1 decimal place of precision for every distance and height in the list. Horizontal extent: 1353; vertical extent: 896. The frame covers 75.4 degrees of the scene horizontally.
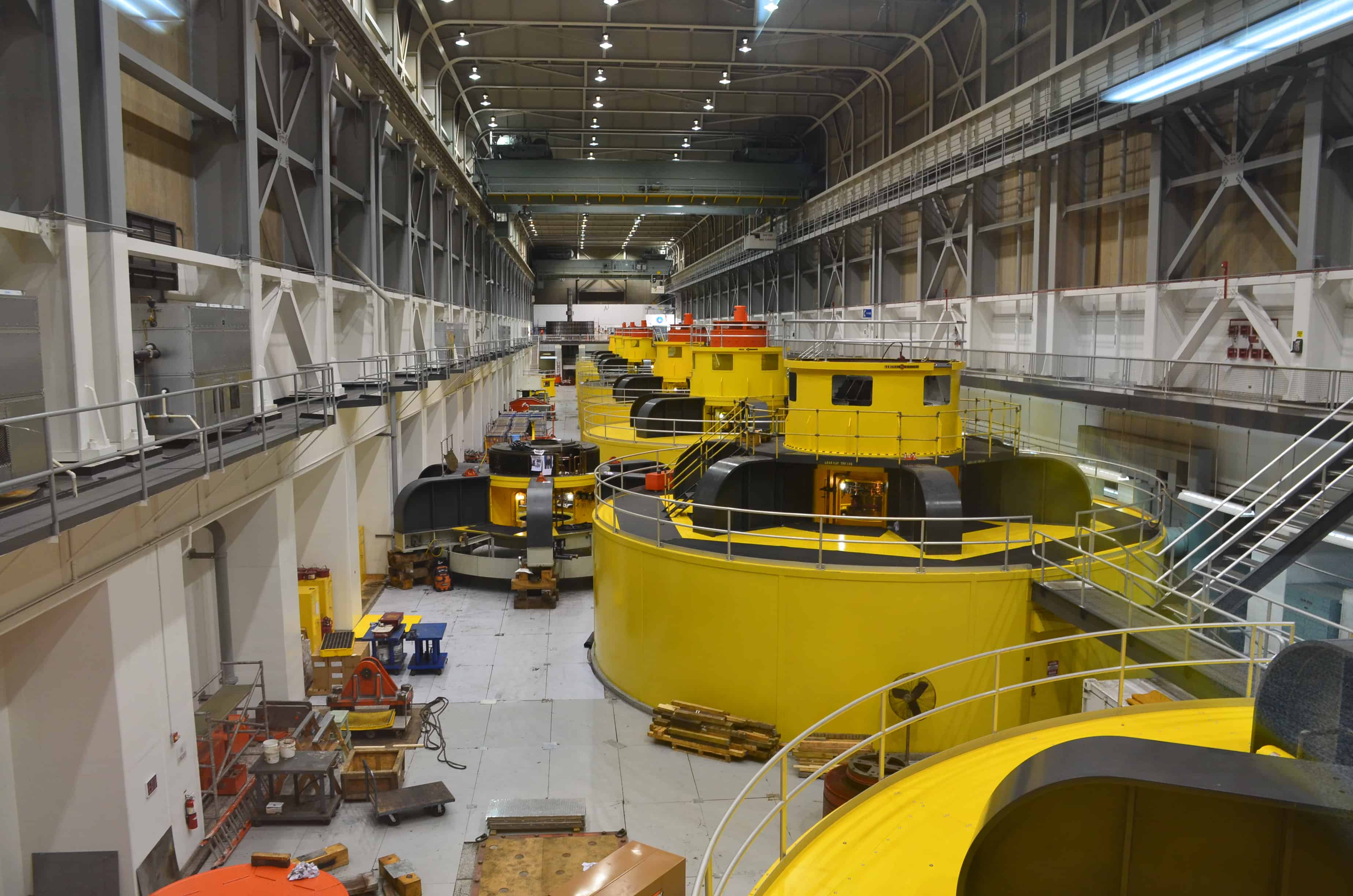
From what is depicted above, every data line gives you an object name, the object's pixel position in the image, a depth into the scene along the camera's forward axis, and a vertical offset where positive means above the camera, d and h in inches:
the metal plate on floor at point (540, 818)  391.9 -204.8
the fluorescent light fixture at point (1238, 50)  515.8 +209.4
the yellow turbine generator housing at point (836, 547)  457.4 -106.3
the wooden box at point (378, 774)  428.8 -202.9
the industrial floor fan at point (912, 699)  432.5 -169.0
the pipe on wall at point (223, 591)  494.3 -130.1
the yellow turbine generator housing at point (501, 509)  789.9 -139.4
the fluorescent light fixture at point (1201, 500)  604.9 -99.1
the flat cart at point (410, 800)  404.5 -204.5
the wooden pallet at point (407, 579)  791.1 -195.7
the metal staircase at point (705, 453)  618.2 -64.5
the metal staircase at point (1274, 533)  393.1 -78.4
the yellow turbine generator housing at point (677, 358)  1376.7 +8.7
